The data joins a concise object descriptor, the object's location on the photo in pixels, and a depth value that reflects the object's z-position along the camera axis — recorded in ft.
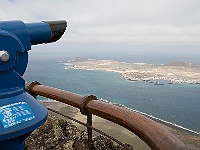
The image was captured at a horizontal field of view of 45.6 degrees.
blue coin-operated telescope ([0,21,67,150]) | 4.68
